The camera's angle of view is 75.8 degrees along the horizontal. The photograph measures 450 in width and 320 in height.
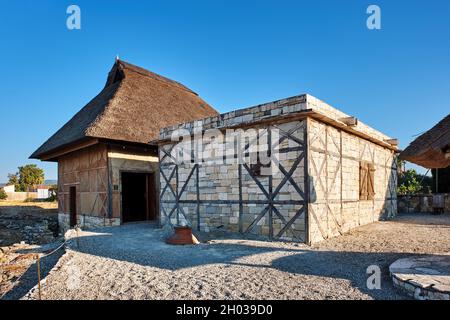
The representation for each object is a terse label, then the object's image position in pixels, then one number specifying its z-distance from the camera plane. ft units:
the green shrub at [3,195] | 101.94
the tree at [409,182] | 63.87
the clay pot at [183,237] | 23.88
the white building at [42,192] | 128.79
